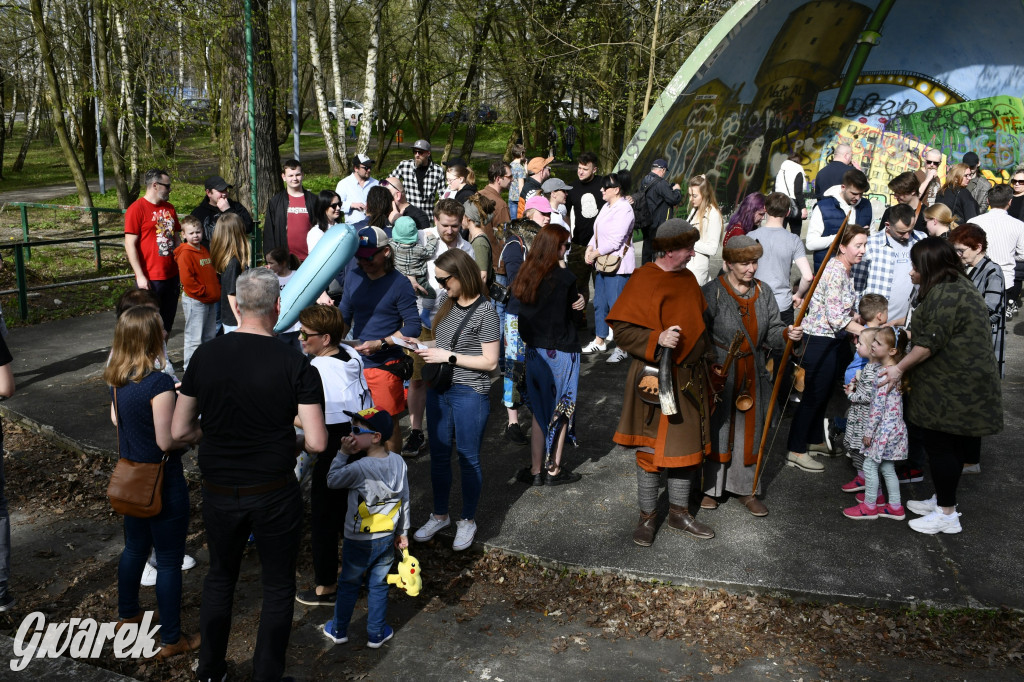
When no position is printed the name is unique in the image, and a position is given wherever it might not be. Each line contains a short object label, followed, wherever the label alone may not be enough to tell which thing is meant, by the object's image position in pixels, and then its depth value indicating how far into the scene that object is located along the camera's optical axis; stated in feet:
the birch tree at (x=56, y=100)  58.03
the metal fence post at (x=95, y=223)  43.96
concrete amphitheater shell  48.19
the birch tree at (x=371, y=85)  69.51
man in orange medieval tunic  16.33
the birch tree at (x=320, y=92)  71.26
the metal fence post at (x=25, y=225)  47.11
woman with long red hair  18.78
